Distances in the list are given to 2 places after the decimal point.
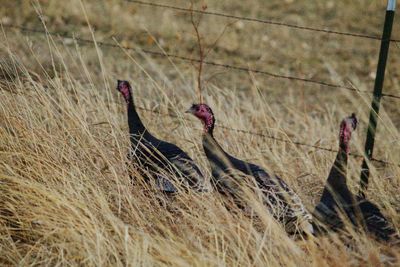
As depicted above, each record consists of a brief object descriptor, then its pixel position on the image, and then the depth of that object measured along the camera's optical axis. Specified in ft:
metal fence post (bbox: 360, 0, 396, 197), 24.77
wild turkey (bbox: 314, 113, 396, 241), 20.54
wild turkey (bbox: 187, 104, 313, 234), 21.47
